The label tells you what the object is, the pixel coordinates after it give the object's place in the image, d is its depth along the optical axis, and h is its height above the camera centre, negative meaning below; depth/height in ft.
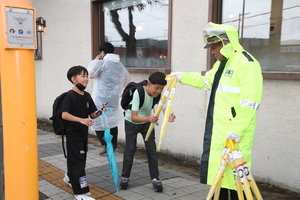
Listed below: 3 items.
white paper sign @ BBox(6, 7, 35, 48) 9.70 +0.93
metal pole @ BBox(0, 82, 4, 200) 11.29 -4.36
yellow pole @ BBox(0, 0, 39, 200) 9.88 -1.87
